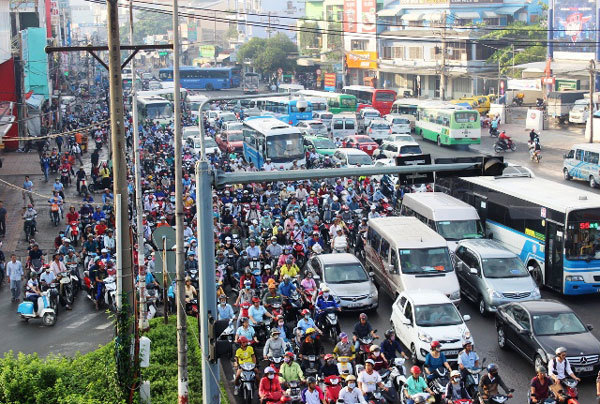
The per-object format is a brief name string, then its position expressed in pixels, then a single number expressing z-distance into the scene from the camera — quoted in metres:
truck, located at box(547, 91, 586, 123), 58.56
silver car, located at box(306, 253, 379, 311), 20.11
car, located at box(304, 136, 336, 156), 43.53
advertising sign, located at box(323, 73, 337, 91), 92.12
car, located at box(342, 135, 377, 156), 44.78
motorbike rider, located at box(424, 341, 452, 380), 15.10
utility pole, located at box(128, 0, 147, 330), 17.36
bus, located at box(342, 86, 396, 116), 66.56
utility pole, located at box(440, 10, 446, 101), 71.48
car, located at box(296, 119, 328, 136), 50.12
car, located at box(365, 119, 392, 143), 51.03
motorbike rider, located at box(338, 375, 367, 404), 13.91
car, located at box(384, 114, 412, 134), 52.88
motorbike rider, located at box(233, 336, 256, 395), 15.61
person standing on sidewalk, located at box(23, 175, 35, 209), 33.56
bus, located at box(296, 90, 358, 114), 64.69
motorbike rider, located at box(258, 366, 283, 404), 14.26
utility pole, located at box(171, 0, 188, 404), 12.72
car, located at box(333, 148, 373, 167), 37.84
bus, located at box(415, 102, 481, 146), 48.03
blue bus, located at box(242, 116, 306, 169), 39.47
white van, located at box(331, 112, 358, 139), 51.69
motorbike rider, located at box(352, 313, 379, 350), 16.64
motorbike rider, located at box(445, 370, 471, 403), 13.91
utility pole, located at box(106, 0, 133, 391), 12.98
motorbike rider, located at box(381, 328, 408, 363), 15.96
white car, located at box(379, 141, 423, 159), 40.56
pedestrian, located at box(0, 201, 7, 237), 29.83
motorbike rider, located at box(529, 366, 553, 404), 13.96
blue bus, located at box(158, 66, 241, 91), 98.75
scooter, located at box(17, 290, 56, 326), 20.59
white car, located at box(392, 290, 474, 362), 16.58
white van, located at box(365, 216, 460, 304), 19.94
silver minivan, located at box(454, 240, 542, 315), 19.59
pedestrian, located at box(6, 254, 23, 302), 22.23
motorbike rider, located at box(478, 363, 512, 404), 14.05
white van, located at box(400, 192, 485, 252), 23.73
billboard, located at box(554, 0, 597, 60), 65.31
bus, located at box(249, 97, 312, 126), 58.41
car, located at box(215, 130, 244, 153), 49.03
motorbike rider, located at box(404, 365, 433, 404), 13.95
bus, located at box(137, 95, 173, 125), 58.28
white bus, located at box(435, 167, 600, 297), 20.72
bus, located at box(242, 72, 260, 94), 98.79
